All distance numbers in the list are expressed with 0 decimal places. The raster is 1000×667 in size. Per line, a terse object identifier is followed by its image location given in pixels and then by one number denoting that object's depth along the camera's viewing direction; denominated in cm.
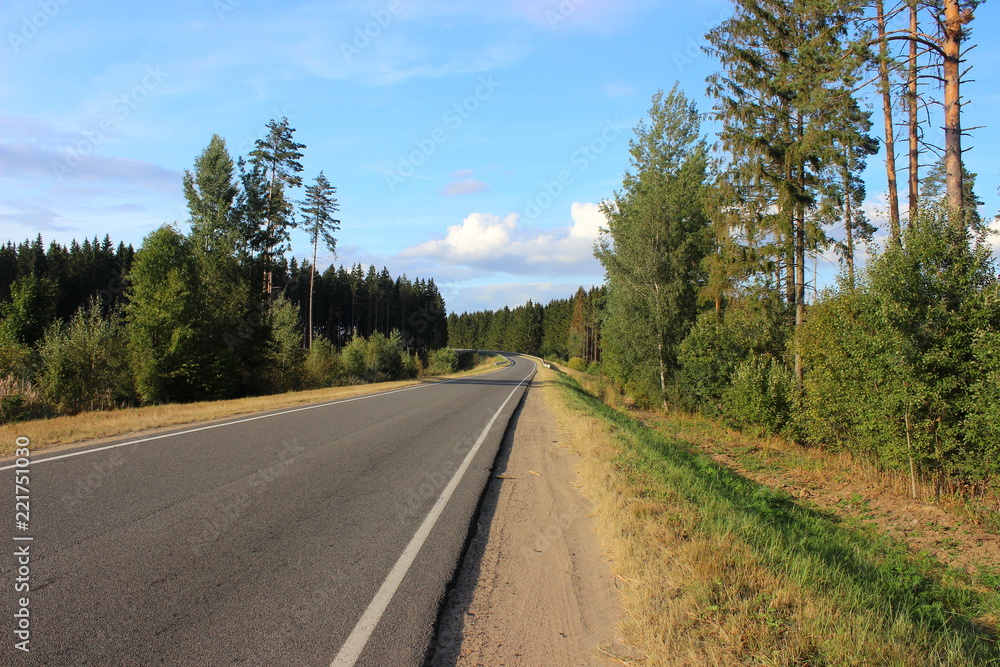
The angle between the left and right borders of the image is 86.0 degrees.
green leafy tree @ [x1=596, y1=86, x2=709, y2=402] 2639
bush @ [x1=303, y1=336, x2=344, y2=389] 3266
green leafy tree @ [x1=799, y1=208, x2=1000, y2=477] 888
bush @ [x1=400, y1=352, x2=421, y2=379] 4859
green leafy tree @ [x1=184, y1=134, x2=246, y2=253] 3247
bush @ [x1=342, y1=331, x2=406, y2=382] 3881
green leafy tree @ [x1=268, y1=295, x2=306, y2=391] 2988
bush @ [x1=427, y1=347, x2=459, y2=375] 5978
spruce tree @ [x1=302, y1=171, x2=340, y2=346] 4159
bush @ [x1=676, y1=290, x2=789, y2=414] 1762
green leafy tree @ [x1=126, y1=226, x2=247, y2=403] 2202
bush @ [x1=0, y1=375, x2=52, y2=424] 1413
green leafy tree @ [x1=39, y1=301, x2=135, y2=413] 1722
